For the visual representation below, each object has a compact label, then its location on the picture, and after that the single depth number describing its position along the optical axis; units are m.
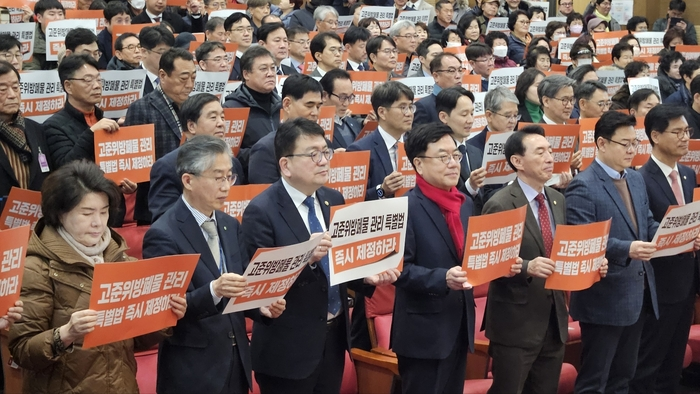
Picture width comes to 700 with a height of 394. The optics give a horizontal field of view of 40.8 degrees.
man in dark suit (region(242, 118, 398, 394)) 3.97
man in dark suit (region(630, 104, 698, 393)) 5.52
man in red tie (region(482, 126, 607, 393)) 4.55
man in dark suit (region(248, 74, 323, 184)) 5.45
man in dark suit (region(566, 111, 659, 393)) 4.94
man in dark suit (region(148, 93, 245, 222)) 4.59
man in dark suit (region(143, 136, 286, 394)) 3.62
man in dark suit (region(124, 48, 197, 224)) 5.71
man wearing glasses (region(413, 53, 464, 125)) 7.42
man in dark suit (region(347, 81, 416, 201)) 5.63
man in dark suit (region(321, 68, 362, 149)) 6.21
